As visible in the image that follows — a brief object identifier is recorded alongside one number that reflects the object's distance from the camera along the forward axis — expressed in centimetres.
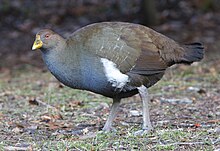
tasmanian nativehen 1230
